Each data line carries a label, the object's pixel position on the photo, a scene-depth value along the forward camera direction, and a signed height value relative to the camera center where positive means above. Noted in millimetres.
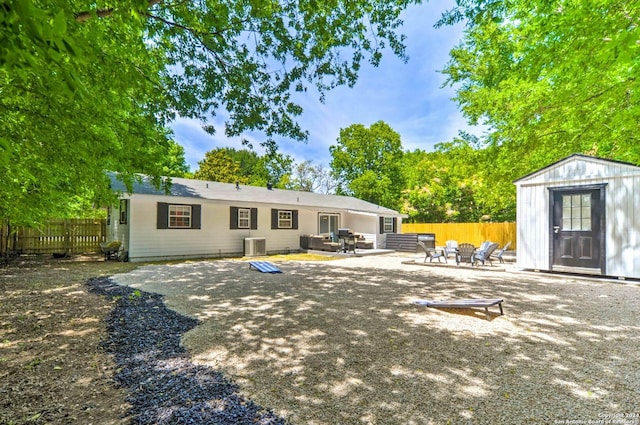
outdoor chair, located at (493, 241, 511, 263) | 11367 -1439
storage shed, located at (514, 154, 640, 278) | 7887 +27
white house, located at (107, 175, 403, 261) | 12203 -230
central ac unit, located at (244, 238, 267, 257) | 14593 -1507
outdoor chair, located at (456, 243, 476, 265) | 11000 -1273
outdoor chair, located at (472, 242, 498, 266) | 10828 -1302
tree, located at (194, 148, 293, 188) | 32625 +5533
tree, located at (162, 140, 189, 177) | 24578 +4817
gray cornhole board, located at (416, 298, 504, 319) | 5051 -1499
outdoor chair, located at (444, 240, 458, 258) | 11867 -1329
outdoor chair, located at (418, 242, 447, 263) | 11727 -1385
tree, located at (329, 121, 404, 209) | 31734 +5960
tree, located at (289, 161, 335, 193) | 37188 +4680
